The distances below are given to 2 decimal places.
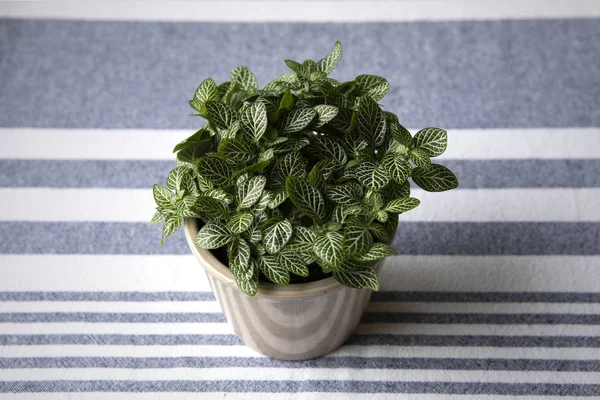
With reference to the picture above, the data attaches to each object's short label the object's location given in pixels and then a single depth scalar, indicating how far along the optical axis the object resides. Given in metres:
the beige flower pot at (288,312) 1.05
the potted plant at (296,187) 1.00
